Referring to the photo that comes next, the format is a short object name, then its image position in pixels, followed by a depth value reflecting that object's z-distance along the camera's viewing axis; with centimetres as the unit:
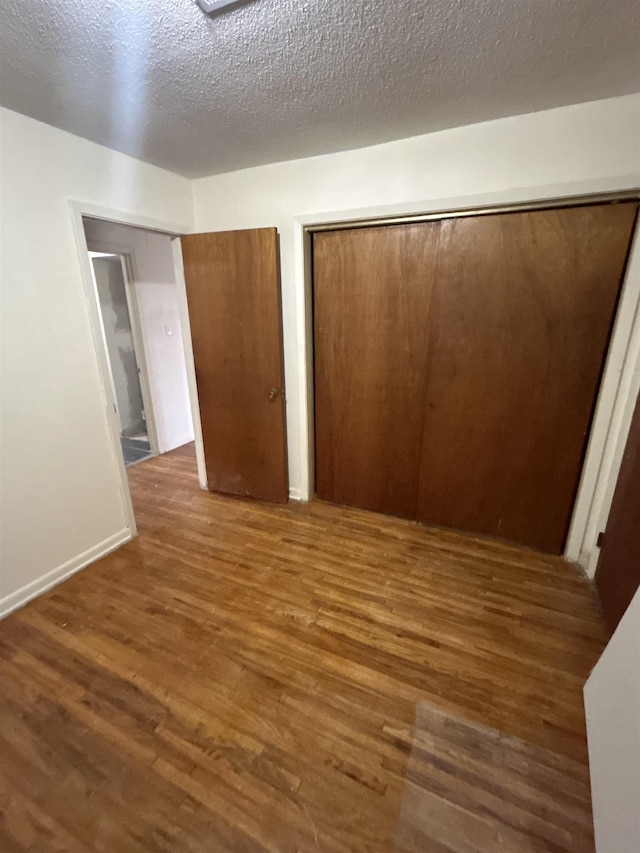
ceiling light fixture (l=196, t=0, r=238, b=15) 103
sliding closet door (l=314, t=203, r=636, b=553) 180
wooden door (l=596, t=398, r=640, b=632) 150
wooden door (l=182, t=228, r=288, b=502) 231
